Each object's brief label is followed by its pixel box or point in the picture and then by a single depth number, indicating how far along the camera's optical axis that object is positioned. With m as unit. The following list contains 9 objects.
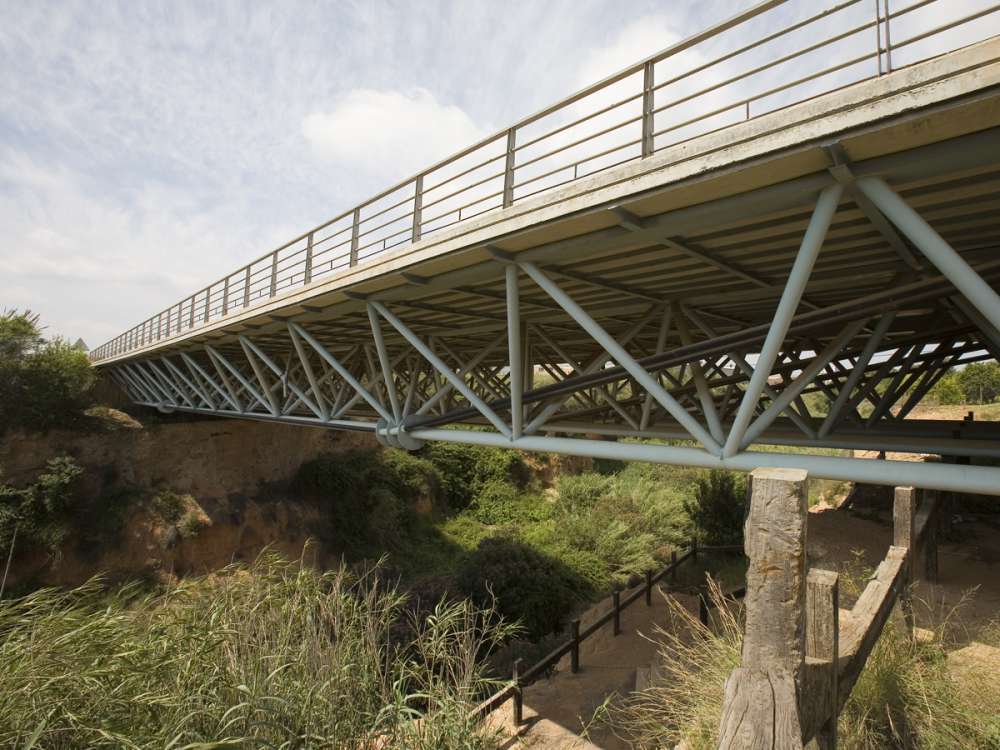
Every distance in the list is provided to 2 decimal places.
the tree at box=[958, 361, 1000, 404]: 29.03
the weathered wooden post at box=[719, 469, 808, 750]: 1.98
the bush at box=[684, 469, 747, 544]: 15.46
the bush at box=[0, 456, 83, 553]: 15.64
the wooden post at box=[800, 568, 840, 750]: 2.66
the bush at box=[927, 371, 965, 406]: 29.23
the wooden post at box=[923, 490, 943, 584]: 8.24
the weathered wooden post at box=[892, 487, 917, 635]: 6.36
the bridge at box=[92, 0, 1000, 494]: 2.91
